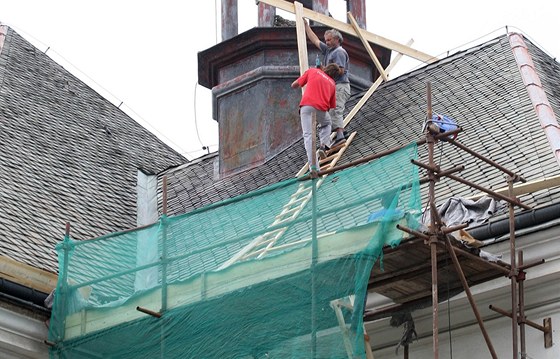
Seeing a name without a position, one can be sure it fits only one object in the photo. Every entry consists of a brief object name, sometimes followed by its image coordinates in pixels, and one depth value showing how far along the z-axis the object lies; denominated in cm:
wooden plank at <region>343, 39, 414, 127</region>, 2080
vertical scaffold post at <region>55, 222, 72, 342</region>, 1716
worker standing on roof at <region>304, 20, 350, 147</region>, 2011
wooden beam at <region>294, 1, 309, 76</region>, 2108
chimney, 2230
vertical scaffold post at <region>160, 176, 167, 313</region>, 1664
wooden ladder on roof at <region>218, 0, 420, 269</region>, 1645
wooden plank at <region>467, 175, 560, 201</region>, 1620
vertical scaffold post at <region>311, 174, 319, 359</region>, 1548
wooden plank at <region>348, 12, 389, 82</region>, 2184
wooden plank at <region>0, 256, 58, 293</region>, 1697
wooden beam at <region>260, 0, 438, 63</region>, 2175
